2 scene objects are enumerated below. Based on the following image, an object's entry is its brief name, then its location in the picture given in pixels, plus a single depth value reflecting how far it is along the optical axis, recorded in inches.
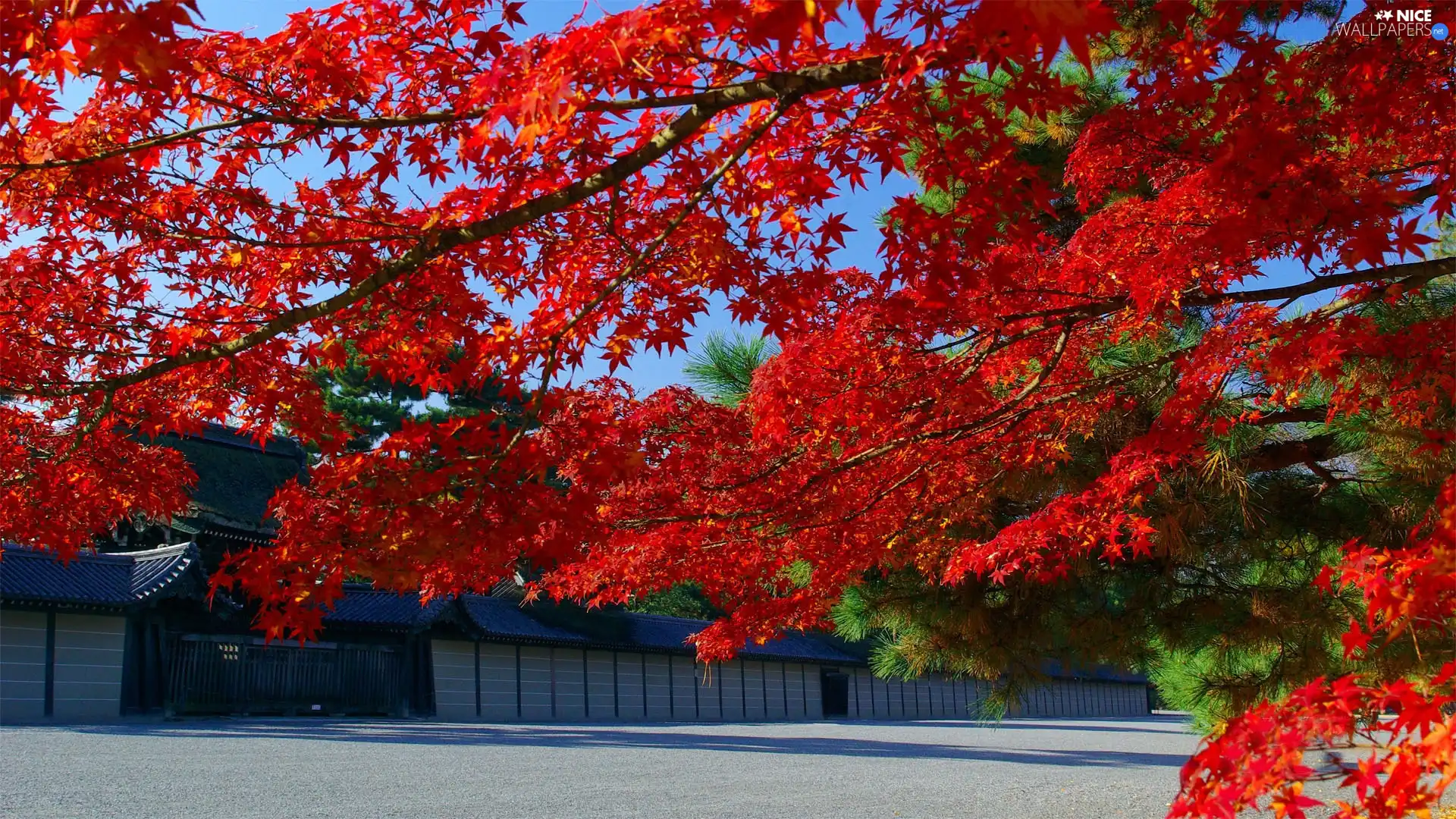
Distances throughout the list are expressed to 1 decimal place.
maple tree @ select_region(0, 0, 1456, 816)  91.5
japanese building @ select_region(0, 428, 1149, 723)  572.1
